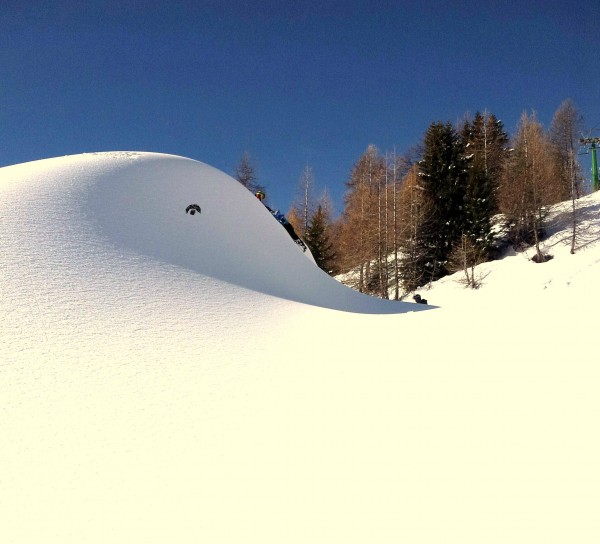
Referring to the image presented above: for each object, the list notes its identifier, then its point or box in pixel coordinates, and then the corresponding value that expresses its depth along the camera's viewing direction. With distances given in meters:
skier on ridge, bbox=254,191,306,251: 11.94
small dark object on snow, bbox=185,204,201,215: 7.14
